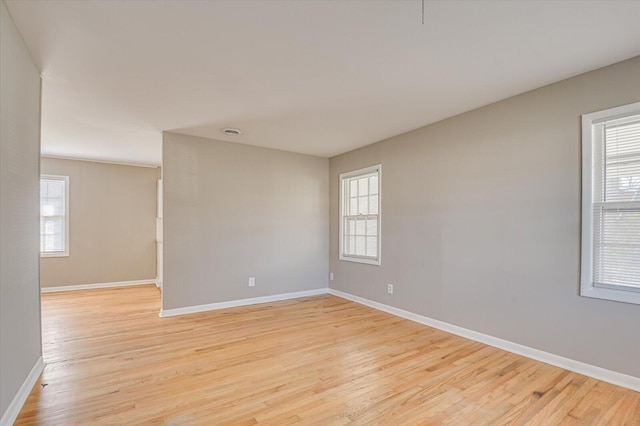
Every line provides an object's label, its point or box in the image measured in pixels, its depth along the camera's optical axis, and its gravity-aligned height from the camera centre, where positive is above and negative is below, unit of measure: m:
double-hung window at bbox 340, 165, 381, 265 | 4.67 -0.06
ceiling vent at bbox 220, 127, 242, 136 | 4.06 +1.08
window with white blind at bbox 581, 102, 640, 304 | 2.29 +0.07
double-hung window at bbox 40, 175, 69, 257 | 5.62 -0.10
